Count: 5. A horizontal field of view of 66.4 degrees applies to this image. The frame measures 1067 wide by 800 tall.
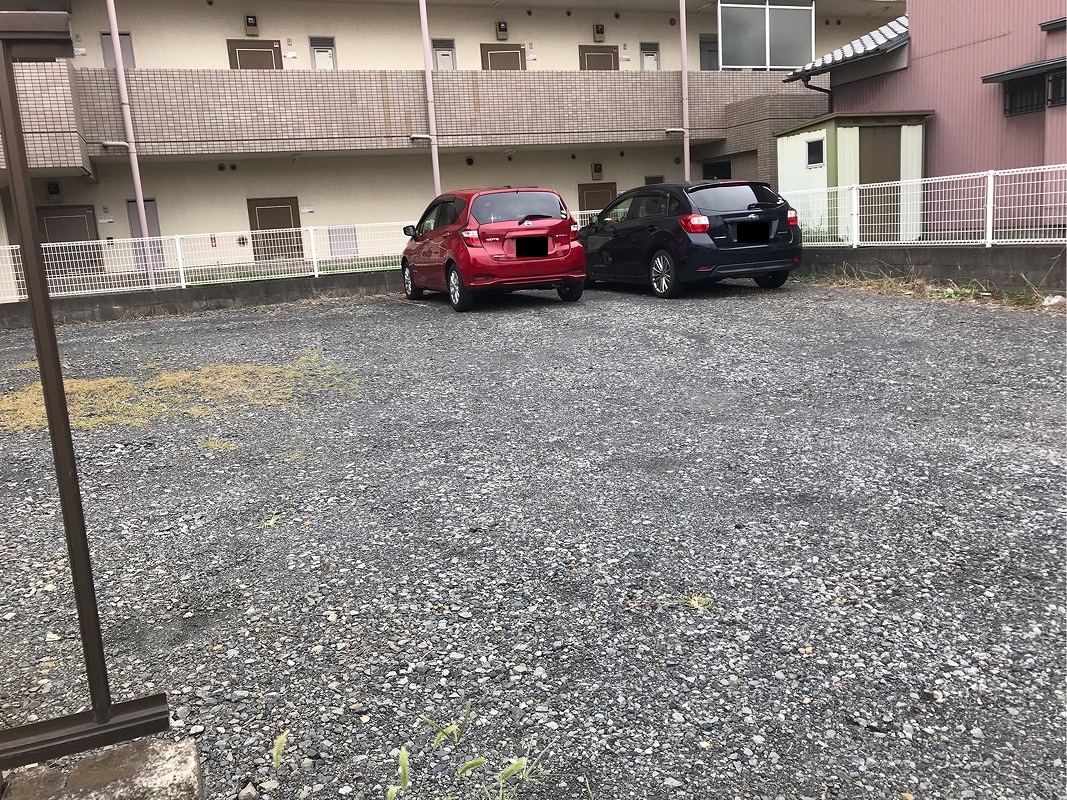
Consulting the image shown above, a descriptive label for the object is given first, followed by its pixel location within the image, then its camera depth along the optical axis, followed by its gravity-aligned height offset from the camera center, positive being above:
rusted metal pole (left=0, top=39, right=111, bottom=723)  1.73 -0.22
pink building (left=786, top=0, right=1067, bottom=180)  11.89 +2.34
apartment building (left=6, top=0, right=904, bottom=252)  15.92 +3.18
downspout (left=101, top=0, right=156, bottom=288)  14.45 +2.89
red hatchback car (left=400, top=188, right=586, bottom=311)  10.43 +0.15
